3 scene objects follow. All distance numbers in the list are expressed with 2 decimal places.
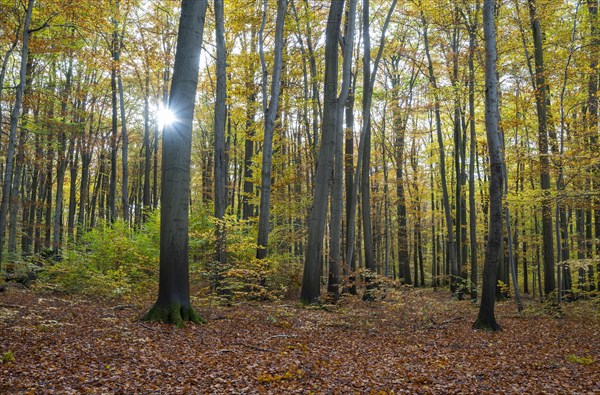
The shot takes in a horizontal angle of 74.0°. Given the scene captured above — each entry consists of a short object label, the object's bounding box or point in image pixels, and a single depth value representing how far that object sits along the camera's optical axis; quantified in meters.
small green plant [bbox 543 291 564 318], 11.73
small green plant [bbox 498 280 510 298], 13.32
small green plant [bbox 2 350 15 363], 4.78
